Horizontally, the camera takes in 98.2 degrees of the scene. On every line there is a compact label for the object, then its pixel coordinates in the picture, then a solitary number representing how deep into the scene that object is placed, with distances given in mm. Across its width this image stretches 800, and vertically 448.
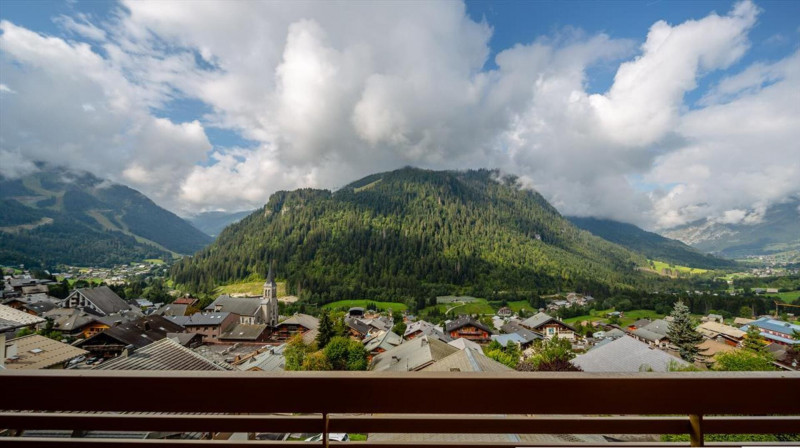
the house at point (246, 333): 42000
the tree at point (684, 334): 28844
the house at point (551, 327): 47500
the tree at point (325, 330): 26753
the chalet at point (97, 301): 44031
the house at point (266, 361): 22831
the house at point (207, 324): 43469
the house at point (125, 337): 22980
